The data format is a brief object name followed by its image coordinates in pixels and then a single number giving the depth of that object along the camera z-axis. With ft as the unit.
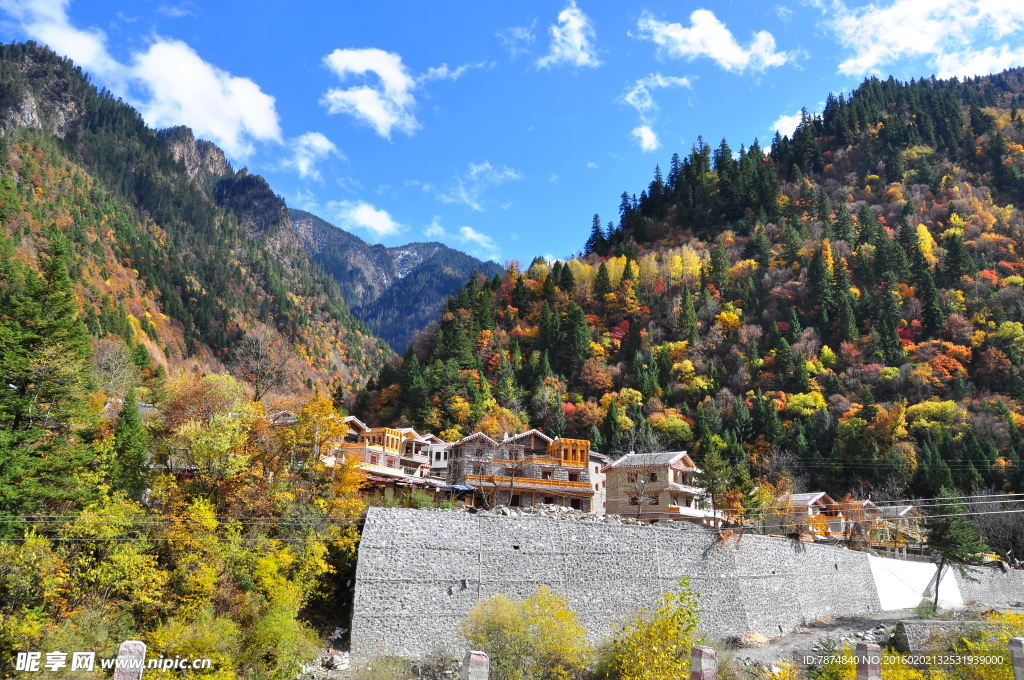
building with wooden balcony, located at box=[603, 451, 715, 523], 144.97
